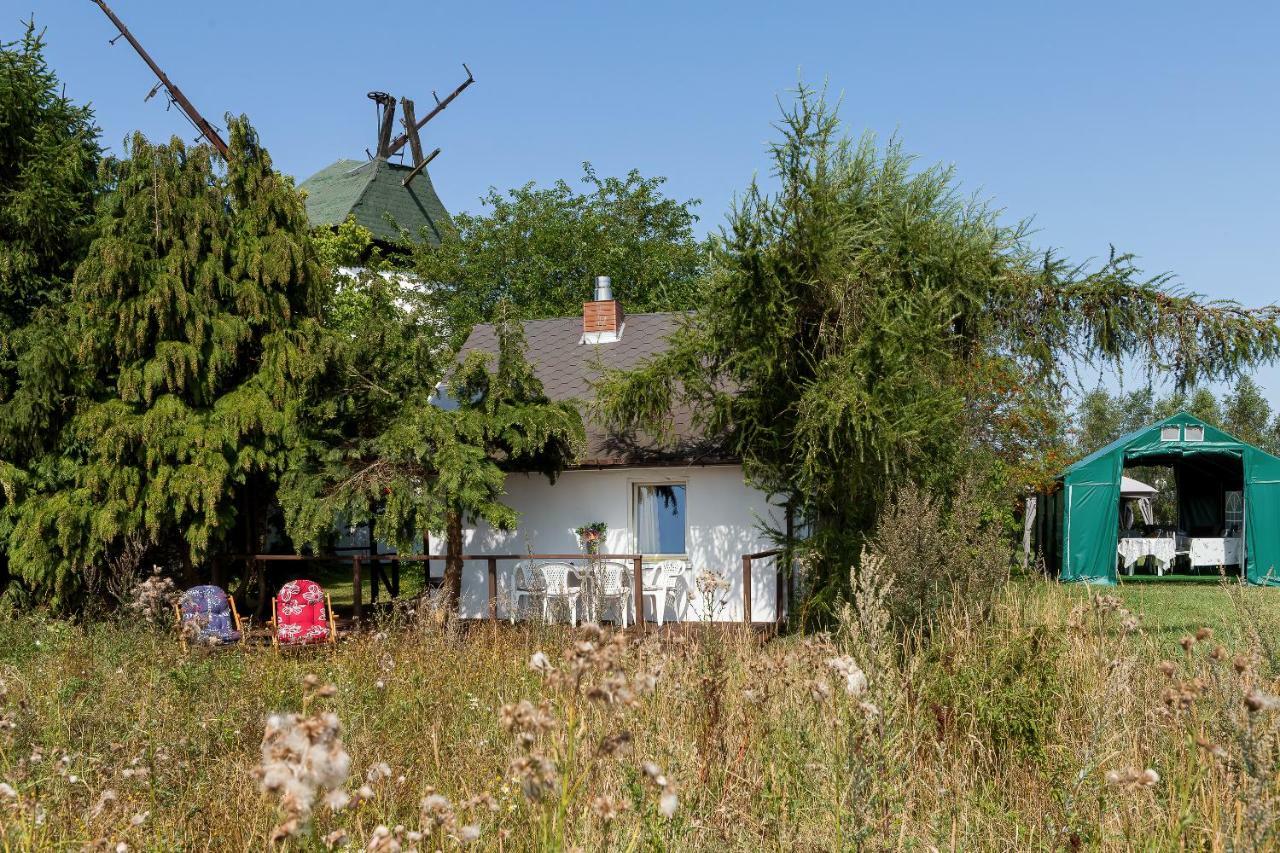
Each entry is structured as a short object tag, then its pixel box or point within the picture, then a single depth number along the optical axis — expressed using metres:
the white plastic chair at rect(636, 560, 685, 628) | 13.63
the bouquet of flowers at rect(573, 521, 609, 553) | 14.38
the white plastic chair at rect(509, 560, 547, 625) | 11.83
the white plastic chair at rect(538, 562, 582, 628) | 12.19
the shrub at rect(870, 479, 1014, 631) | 7.84
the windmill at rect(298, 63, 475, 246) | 34.19
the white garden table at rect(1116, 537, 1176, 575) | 20.16
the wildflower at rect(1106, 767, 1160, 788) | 2.66
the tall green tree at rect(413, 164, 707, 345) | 30.77
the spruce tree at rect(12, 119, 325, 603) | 11.83
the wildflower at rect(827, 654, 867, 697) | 2.73
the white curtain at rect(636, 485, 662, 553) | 14.65
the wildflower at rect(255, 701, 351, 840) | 1.66
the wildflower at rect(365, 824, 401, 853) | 1.97
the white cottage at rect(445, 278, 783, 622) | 13.96
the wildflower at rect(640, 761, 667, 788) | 2.12
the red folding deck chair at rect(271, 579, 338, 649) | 10.93
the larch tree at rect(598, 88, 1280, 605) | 11.10
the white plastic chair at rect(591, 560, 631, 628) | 12.55
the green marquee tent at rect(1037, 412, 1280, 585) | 19.19
